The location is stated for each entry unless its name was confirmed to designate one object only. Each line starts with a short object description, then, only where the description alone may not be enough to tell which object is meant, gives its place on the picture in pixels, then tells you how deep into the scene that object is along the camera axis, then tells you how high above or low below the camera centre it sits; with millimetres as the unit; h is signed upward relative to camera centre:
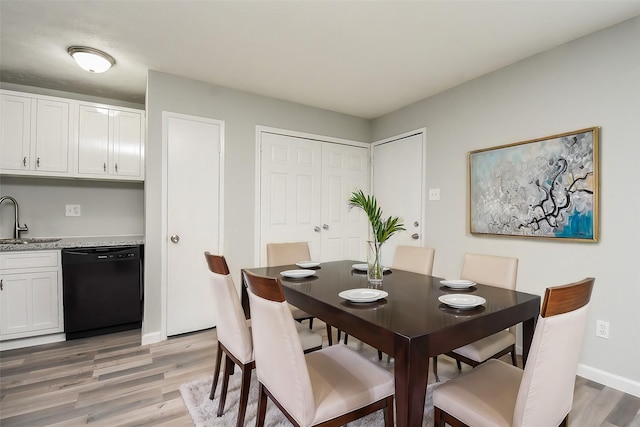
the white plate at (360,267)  2316 -408
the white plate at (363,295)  1444 -401
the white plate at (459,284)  1767 -402
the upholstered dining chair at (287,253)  2719 -363
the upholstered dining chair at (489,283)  1692 -438
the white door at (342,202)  3881 +144
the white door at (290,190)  3439 +267
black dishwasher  2789 -731
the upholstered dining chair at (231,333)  1559 -637
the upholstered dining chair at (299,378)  1116 -708
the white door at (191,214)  2912 -16
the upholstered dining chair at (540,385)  1002 -617
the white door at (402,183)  3504 +378
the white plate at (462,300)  1370 -399
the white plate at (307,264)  2390 -401
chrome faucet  3018 -153
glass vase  1816 -299
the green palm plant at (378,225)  1787 -65
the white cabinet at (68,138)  2727 +689
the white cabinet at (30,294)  2598 -721
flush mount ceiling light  2422 +1235
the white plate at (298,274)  2031 -402
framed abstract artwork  2199 +222
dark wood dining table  1078 -429
